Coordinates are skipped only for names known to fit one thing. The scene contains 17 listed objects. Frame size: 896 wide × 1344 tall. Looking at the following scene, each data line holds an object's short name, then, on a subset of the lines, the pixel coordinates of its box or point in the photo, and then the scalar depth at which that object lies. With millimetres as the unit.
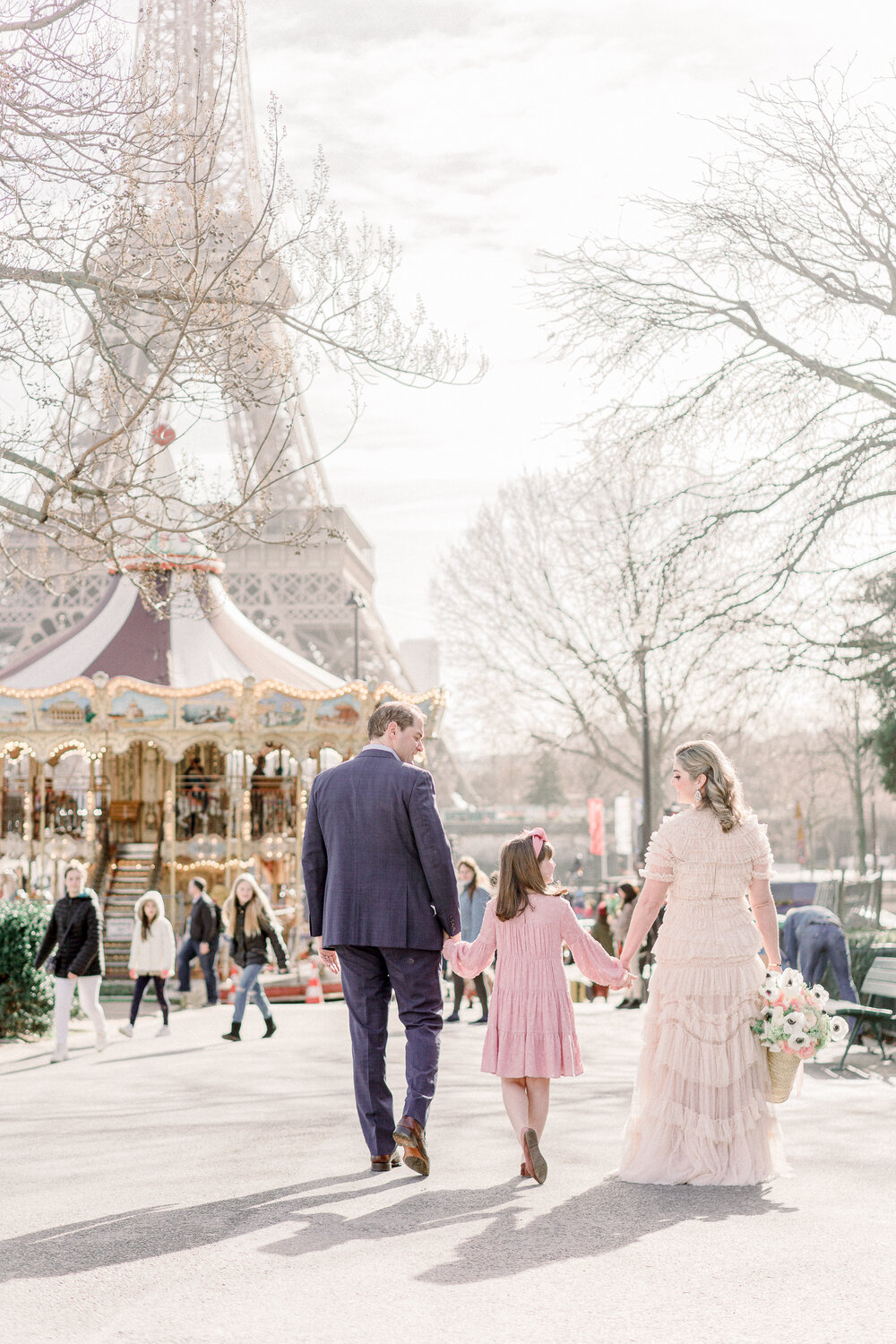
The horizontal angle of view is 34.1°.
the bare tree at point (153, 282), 9445
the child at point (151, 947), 13562
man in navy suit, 5797
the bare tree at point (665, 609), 12867
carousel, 22047
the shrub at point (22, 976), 12859
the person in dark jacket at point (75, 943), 11969
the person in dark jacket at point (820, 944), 12094
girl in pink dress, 5918
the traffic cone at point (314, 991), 17359
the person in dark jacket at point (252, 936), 12548
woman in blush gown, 5703
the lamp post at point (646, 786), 21822
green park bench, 10656
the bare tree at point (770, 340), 12594
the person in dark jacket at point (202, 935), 16844
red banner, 40500
